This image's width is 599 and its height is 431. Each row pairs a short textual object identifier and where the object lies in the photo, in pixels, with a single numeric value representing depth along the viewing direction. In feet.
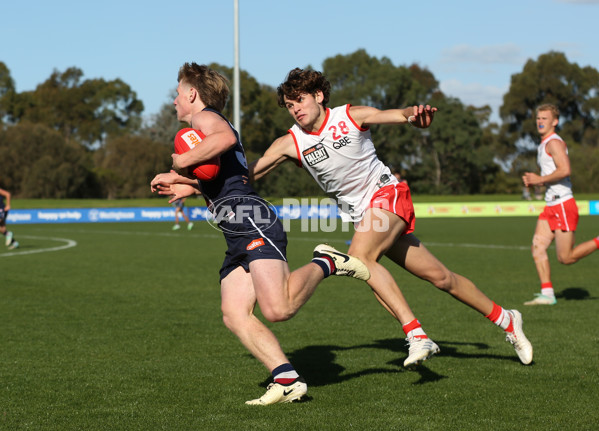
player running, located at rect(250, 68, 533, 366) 18.44
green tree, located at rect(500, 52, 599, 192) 273.54
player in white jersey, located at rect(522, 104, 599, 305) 30.27
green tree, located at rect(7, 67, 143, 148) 297.94
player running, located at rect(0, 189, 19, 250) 63.41
